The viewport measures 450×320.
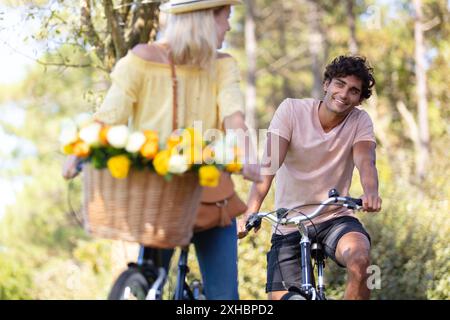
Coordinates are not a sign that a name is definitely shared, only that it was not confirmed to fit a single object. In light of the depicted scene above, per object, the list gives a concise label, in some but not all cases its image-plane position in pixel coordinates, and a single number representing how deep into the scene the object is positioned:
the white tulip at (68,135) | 8.14
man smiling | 11.64
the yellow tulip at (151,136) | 8.05
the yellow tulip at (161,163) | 7.82
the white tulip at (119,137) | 7.97
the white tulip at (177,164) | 7.80
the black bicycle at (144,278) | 8.80
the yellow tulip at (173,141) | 8.06
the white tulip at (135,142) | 7.92
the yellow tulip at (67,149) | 8.15
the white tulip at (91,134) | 8.05
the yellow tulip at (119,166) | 7.83
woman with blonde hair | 8.66
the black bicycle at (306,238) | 10.63
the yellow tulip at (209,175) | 7.92
